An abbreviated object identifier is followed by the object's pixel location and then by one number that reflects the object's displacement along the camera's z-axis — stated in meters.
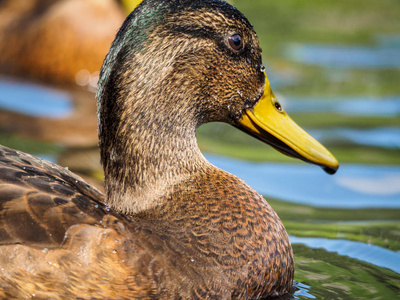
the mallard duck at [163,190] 8.65
